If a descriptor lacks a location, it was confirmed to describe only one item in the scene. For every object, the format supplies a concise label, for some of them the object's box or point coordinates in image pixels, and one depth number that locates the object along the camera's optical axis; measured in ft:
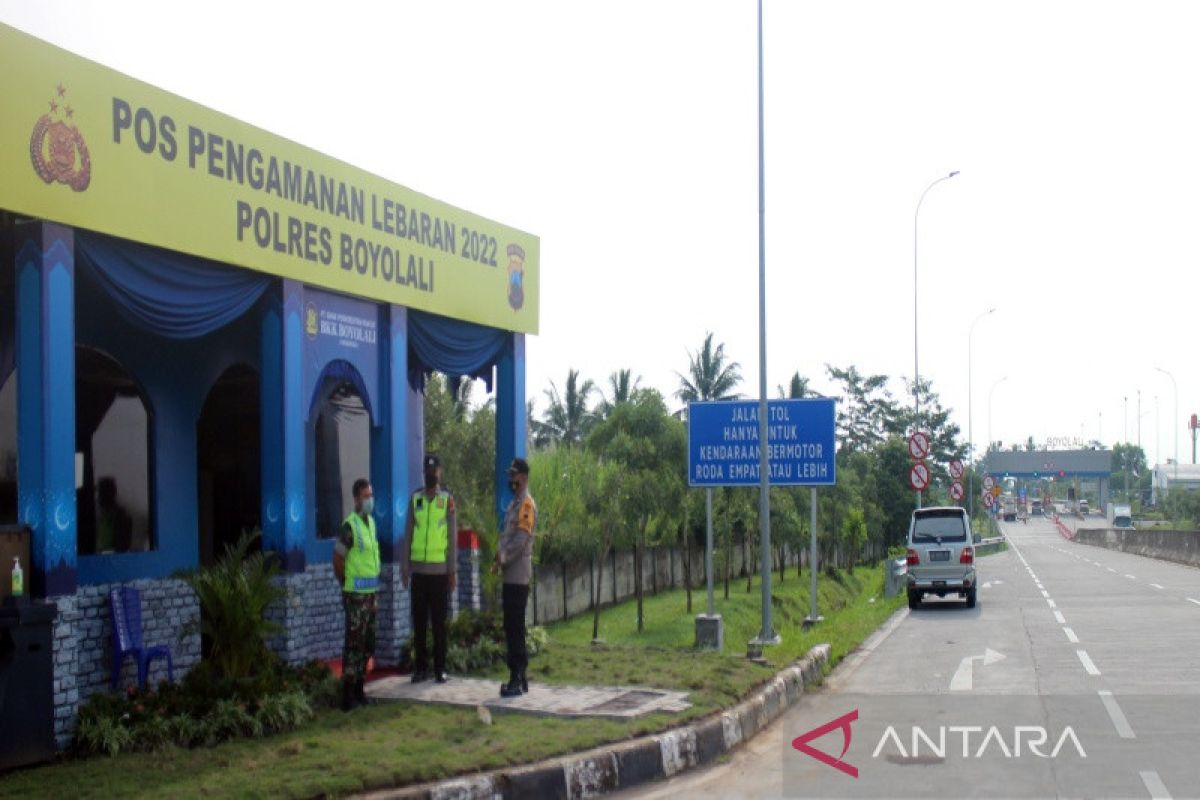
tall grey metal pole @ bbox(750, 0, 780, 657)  47.55
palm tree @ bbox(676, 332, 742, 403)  160.66
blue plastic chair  28.22
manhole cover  31.14
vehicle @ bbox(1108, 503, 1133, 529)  291.13
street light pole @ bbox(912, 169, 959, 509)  115.31
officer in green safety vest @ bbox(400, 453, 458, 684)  33.91
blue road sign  57.06
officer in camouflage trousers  30.99
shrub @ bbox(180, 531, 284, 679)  29.63
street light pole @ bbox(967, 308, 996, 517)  195.89
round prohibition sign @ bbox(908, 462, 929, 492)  97.30
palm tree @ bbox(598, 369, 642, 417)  158.40
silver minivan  80.33
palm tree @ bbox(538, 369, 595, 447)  168.04
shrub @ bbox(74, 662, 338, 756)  25.59
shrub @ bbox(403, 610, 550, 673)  37.78
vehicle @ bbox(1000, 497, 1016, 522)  447.83
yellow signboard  25.52
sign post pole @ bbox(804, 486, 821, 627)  65.51
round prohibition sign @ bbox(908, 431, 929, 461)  97.09
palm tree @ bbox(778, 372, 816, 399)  156.99
